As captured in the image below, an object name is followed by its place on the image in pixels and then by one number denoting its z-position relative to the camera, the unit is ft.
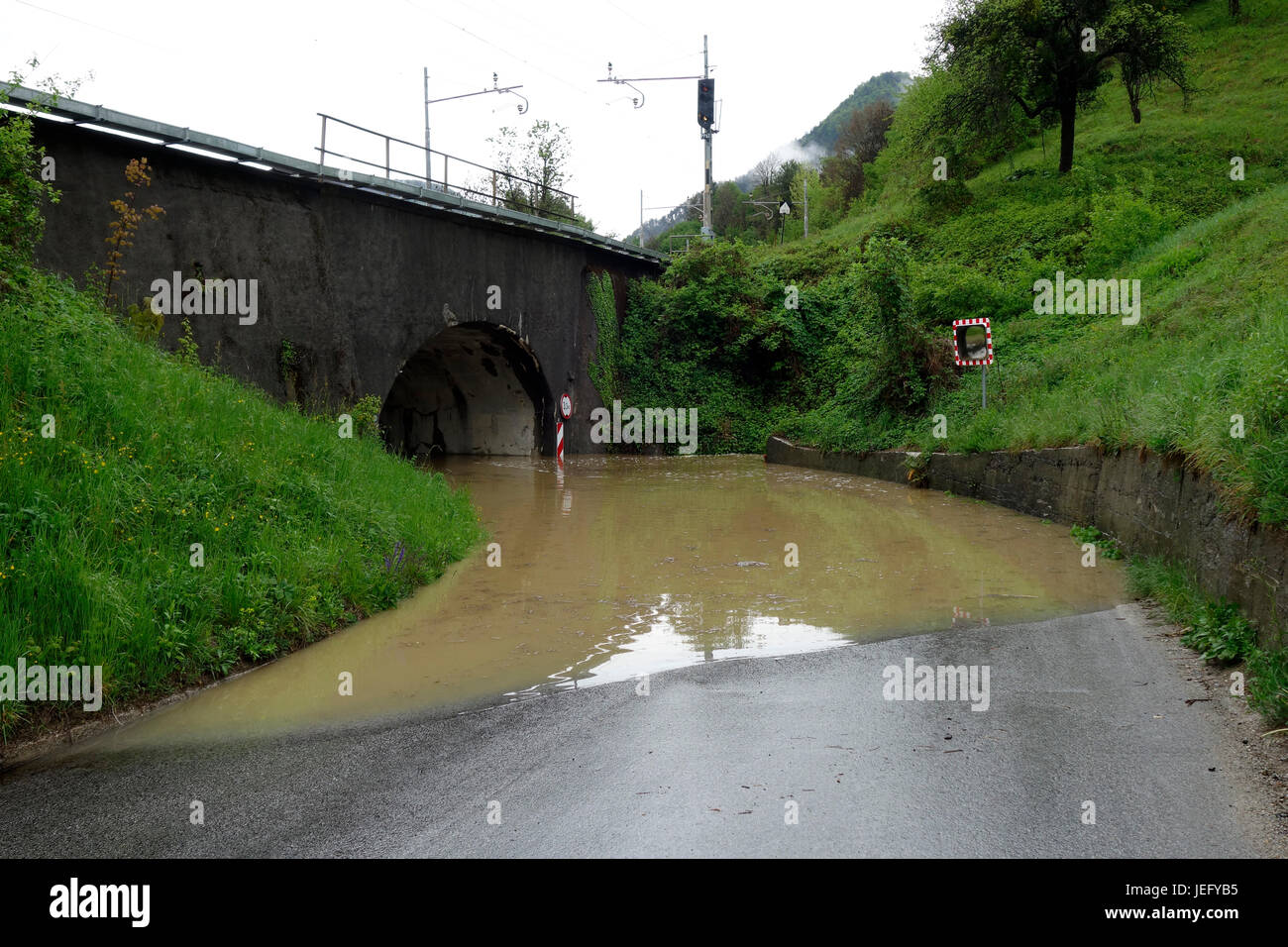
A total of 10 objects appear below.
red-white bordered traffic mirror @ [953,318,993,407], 55.88
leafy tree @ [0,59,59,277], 29.25
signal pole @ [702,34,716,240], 104.06
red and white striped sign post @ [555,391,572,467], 87.86
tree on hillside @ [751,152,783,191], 326.89
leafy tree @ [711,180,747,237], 310.04
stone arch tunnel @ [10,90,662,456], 46.01
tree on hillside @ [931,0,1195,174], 92.02
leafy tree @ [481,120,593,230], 171.73
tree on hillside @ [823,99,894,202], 229.66
